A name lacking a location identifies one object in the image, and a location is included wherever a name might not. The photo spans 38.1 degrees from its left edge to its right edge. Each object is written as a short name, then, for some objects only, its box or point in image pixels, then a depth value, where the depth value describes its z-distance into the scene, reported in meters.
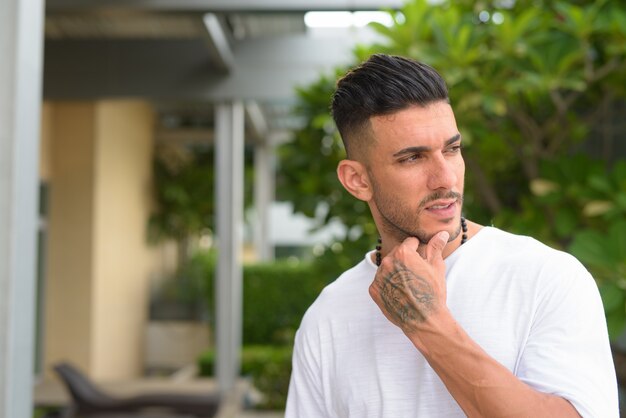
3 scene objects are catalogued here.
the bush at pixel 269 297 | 13.23
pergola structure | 5.58
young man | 1.24
